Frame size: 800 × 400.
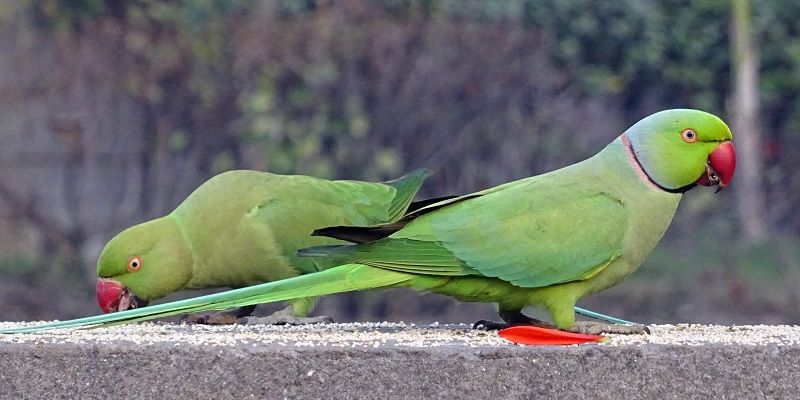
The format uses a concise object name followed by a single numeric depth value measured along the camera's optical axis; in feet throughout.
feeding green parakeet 25.63
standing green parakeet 20.35
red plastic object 18.01
